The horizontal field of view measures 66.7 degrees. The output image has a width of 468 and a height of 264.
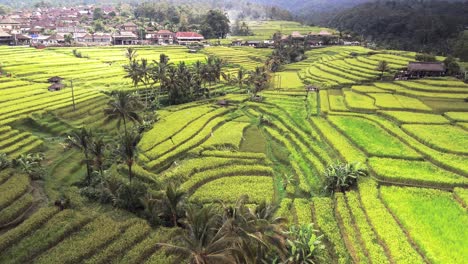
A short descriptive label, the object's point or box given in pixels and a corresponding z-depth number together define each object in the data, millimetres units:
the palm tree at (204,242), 17828
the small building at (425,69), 69125
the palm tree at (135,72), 57853
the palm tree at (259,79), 69500
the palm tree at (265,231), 19844
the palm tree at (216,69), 66688
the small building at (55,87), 59906
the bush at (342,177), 31312
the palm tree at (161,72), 58375
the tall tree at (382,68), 69438
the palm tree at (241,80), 73412
